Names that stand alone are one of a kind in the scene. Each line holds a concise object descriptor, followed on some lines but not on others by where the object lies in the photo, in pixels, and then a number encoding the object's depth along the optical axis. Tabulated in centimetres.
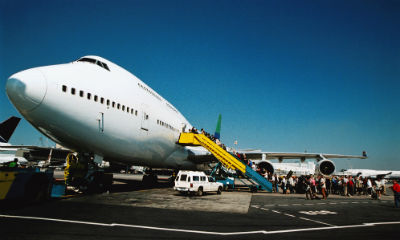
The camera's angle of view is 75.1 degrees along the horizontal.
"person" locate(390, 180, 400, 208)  1526
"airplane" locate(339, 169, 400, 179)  9832
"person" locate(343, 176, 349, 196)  2494
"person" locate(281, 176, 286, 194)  2364
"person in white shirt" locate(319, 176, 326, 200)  1968
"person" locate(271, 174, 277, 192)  2626
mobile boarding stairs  2088
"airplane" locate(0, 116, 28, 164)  2866
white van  1738
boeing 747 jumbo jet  998
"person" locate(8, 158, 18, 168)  1383
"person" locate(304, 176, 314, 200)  1858
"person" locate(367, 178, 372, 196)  2350
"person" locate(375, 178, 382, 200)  2144
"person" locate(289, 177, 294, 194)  2539
